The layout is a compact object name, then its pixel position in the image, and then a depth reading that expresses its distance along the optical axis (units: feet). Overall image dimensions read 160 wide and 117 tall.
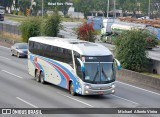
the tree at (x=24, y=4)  441.48
